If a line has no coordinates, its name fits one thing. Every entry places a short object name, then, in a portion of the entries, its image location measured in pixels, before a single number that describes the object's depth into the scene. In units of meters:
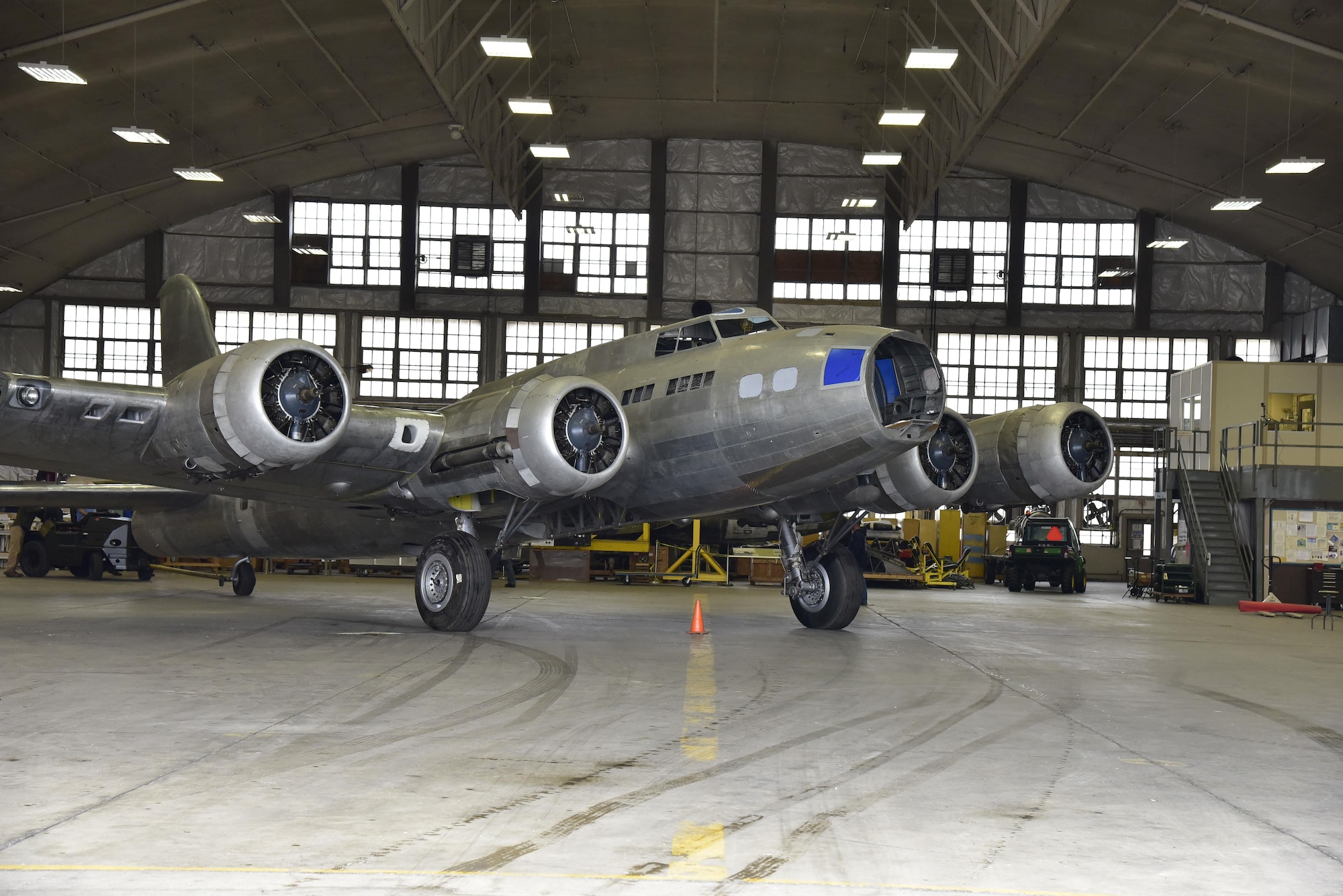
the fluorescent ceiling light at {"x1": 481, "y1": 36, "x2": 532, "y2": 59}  27.23
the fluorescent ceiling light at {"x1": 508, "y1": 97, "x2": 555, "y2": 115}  32.00
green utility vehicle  35.50
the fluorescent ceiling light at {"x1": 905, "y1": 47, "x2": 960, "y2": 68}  26.52
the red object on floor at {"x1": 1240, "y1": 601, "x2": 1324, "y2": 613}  24.54
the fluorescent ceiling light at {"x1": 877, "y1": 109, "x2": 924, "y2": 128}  31.03
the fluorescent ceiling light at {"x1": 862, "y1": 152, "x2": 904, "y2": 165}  36.31
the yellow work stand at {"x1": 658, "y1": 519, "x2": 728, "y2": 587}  33.19
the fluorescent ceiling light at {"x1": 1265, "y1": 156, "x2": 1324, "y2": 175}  30.39
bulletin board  28.50
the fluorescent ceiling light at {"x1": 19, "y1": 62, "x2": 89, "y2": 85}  26.17
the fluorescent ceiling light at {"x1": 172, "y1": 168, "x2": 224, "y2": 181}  35.53
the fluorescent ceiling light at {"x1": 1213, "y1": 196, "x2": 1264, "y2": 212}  33.97
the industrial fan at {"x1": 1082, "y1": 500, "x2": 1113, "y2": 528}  47.44
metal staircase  29.75
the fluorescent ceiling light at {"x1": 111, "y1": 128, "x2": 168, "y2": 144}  31.30
